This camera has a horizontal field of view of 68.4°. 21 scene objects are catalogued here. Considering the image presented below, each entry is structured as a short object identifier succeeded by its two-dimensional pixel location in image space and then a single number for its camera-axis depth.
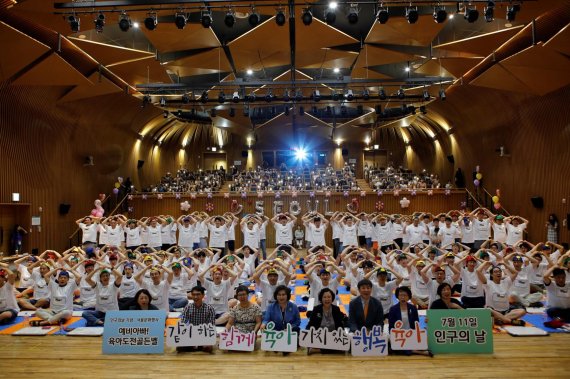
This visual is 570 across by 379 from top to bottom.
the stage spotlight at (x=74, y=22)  8.29
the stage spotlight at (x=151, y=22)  8.37
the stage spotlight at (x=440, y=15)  8.22
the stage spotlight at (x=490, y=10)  7.93
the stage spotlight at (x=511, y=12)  8.23
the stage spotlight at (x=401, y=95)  14.37
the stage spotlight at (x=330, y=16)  8.30
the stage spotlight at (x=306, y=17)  8.49
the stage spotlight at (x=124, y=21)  8.40
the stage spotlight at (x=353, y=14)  8.23
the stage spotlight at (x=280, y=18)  8.38
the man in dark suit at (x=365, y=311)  5.74
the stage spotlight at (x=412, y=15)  8.20
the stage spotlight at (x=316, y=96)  14.46
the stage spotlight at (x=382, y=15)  8.14
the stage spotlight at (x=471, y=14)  8.06
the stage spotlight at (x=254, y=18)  8.34
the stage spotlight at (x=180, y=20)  8.37
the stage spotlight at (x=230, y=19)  8.31
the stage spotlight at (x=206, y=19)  8.36
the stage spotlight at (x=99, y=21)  8.28
